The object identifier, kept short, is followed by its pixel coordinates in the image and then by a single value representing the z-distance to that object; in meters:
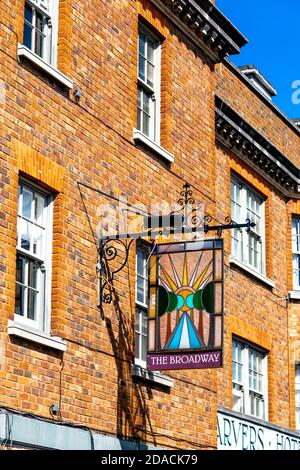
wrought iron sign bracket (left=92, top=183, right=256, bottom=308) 15.86
